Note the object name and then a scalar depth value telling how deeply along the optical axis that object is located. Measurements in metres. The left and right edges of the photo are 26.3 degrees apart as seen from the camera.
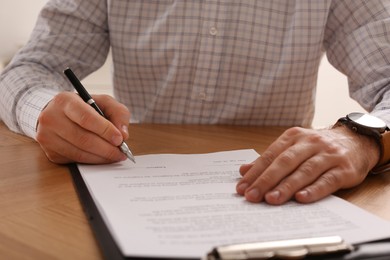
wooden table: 0.66
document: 0.64
